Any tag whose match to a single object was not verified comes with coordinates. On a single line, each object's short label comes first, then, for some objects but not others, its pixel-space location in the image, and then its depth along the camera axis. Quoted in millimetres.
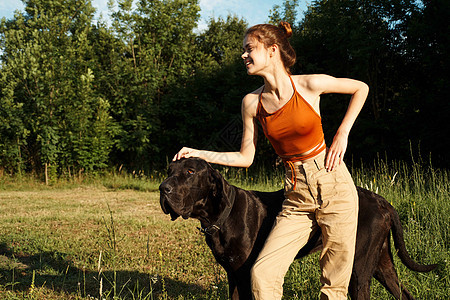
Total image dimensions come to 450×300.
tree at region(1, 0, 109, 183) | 12031
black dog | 2457
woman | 2131
